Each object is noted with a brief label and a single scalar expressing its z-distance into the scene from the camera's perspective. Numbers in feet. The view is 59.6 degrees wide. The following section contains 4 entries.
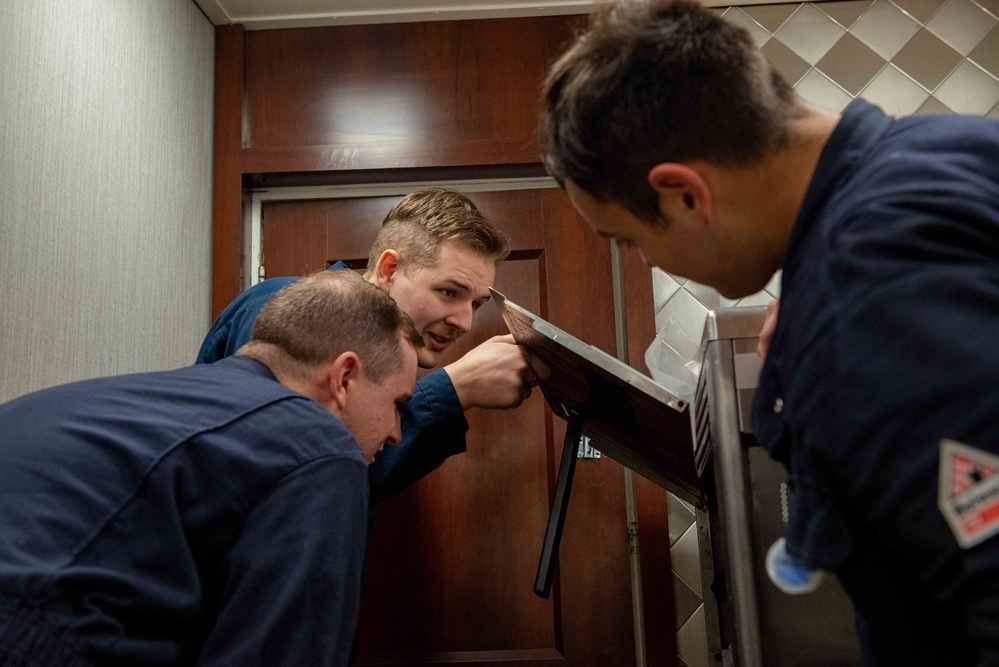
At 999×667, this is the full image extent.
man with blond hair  4.79
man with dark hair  1.47
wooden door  6.11
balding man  2.48
